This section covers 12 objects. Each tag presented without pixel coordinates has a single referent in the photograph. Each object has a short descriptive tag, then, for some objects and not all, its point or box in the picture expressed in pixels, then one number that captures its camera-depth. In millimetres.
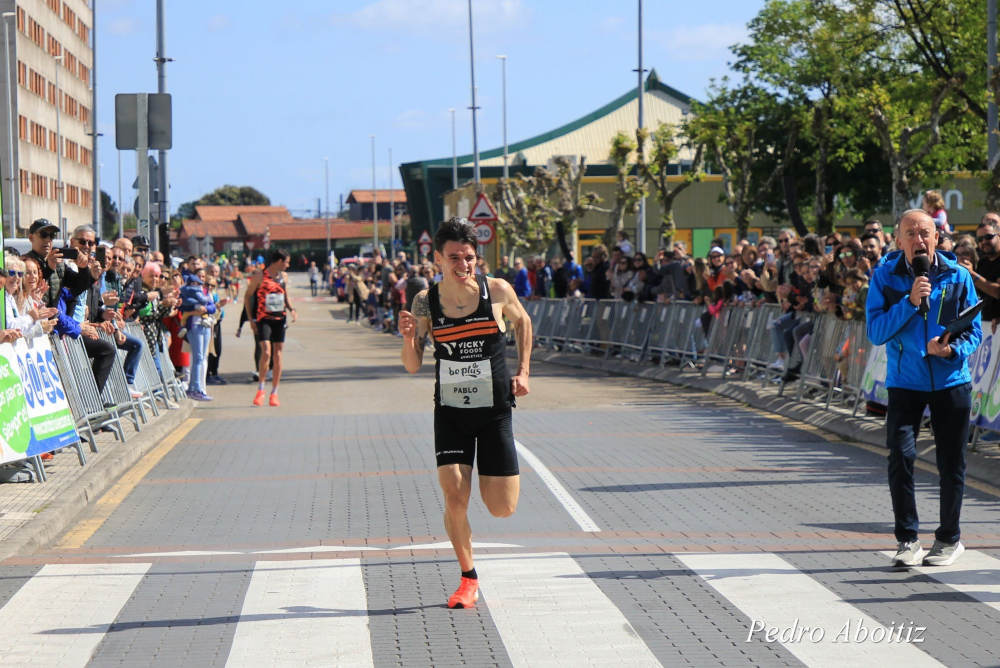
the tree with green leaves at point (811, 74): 38188
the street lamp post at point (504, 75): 71538
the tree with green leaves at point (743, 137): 41938
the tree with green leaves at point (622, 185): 42062
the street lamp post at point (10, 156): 56788
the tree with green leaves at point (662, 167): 40031
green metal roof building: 89625
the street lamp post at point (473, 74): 52031
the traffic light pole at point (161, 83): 27062
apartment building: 79188
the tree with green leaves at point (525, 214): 56312
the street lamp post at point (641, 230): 43188
